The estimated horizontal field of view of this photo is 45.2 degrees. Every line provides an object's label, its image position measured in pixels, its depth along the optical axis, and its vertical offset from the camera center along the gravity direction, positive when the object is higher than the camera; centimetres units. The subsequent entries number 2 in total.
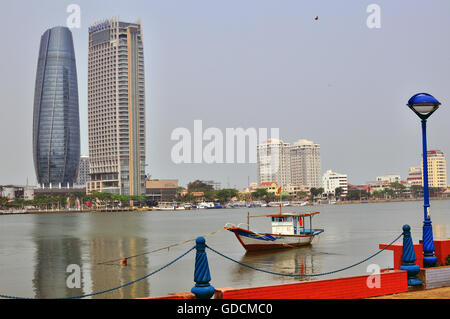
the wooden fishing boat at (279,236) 4903 -536
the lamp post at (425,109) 1680 +205
